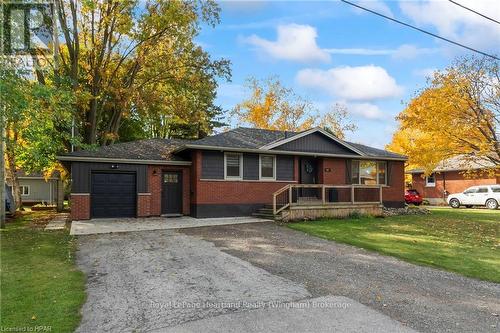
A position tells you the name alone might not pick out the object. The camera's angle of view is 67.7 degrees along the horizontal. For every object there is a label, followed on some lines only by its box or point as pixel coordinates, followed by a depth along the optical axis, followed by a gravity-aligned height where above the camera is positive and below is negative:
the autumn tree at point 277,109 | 40.34 +7.35
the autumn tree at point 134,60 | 20.91 +7.22
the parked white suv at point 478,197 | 25.69 -1.57
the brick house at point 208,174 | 15.72 +0.10
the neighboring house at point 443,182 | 29.49 -0.53
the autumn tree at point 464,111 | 17.69 +3.09
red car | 30.27 -1.82
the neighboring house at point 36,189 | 30.92 -1.05
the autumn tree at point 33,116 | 10.66 +2.13
